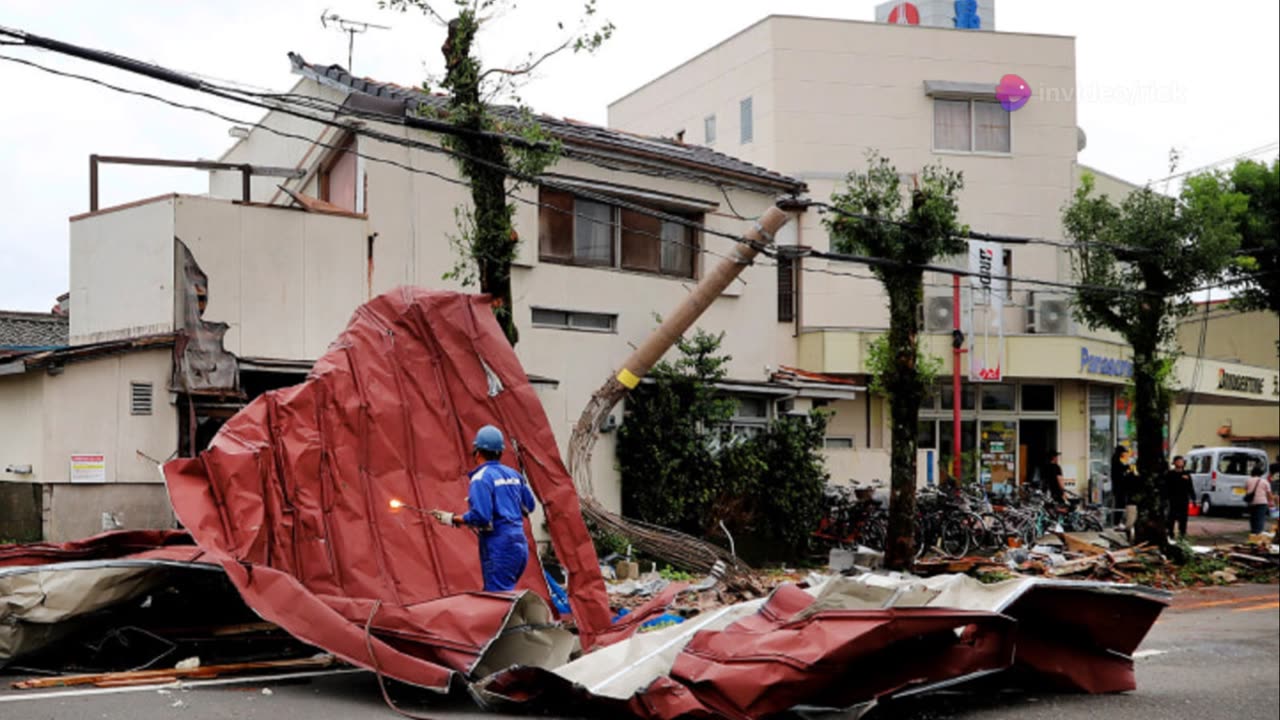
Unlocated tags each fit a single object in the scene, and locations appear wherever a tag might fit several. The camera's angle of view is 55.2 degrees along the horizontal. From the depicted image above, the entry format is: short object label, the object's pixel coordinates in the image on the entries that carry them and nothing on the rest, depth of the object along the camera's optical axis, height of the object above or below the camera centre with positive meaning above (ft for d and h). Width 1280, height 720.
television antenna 62.94 +18.72
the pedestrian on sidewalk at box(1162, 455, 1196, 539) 73.15 -6.46
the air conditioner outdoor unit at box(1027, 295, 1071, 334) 94.12 +5.32
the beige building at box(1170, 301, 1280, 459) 144.05 +2.55
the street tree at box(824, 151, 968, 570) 55.67 +5.83
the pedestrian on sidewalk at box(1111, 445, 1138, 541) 75.15 -6.39
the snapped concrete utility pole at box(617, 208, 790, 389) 55.42 +3.26
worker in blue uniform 30.96 -3.48
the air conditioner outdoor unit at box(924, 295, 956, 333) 91.35 +5.09
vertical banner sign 84.21 +4.23
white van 113.19 -8.46
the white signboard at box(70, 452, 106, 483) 45.16 -3.09
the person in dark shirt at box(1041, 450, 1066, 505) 80.18 -6.26
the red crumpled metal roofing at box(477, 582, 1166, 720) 24.21 -5.73
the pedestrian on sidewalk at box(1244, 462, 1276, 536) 77.66 -7.35
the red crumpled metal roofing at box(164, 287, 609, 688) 27.99 -2.58
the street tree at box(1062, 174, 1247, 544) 64.69 +6.23
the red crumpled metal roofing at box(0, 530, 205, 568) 30.78 -4.29
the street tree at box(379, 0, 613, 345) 43.93 +8.67
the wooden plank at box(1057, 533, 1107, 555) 64.54 -8.62
